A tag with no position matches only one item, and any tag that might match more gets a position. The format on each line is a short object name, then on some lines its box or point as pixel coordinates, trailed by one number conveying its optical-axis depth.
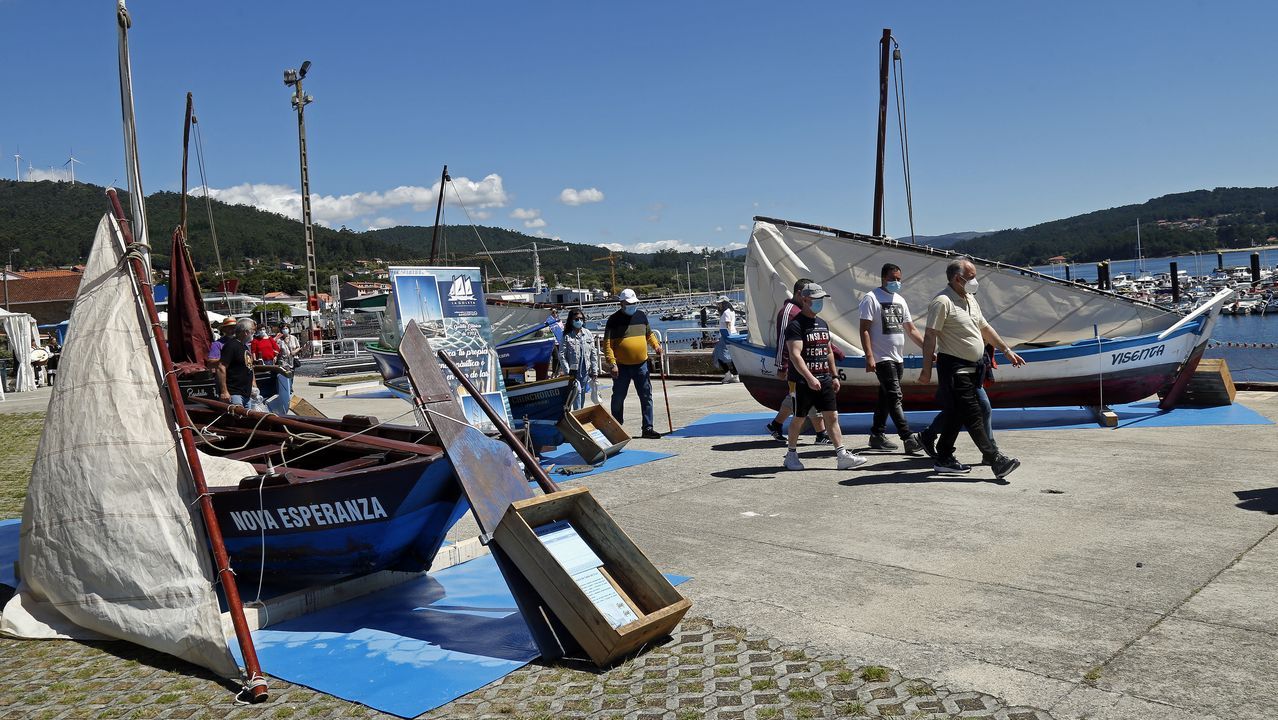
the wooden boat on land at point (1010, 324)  11.47
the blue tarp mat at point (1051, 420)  11.16
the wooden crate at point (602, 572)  4.51
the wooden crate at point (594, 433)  10.54
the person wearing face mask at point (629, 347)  11.88
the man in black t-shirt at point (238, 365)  12.16
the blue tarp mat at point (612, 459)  10.41
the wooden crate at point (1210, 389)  12.02
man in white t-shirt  9.80
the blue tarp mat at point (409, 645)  4.46
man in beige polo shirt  8.16
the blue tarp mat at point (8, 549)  6.86
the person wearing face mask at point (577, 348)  12.61
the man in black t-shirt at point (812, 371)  9.12
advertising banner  10.32
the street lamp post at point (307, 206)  42.56
